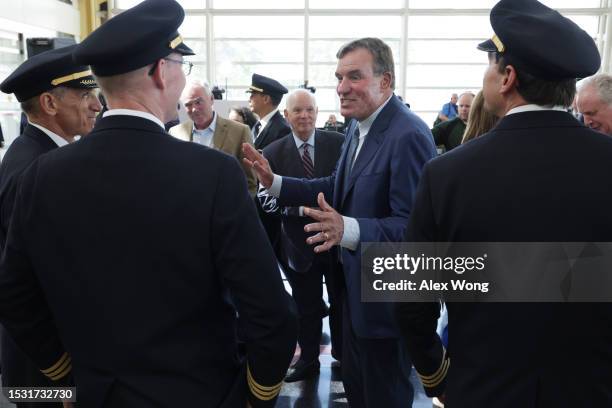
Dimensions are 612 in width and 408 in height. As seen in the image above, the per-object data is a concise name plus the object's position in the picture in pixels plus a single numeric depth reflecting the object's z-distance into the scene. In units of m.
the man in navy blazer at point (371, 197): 1.88
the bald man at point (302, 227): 3.34
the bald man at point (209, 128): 3.73
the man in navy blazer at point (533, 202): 1.14
